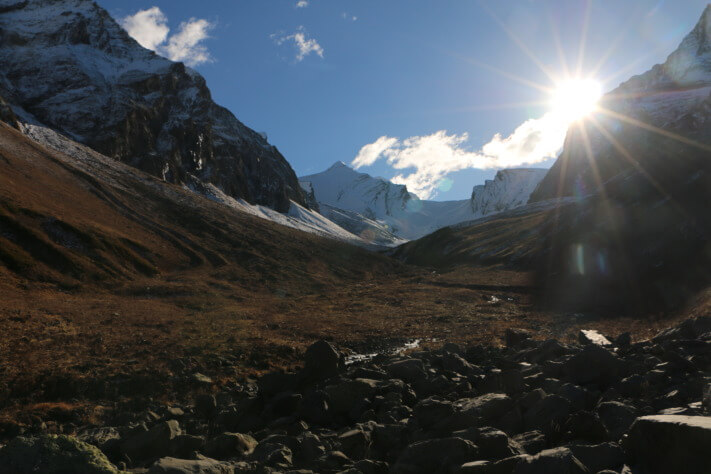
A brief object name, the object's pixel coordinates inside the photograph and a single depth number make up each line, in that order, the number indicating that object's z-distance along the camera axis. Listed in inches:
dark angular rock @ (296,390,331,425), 604.4
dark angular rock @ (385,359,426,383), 729.3
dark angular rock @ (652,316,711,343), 775.7
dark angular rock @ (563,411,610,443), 403.2
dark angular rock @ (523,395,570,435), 438.9
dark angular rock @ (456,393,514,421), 497.7
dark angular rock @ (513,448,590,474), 322.3
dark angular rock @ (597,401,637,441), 410.0
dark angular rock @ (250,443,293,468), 440.9
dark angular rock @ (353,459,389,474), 413.4
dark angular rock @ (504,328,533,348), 1022.4
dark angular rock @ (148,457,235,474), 362.8
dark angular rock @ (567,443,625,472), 346.6
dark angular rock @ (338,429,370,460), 468.7
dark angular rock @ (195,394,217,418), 674.2
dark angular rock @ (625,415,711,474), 298.7
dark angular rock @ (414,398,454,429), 518.6
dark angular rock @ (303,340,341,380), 790.5
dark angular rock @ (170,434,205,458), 486.0
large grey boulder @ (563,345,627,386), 582.9
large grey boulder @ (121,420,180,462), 475.2
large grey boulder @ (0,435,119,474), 330.0
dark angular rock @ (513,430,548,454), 400.5
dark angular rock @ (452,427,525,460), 384.8
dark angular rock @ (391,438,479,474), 386.6
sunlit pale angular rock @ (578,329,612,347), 896.8
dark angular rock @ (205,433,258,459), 497.6
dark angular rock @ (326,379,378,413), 633.0
